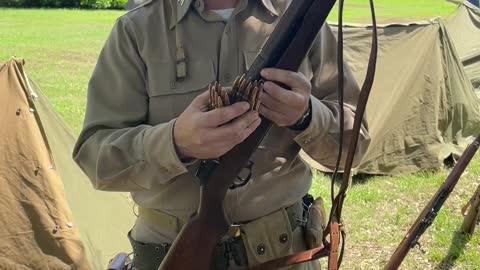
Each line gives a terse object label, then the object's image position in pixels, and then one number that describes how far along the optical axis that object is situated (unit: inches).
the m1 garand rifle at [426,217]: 139.3
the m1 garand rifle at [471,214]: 208.5
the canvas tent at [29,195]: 146.9
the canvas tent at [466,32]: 361.1
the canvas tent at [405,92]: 284.2
